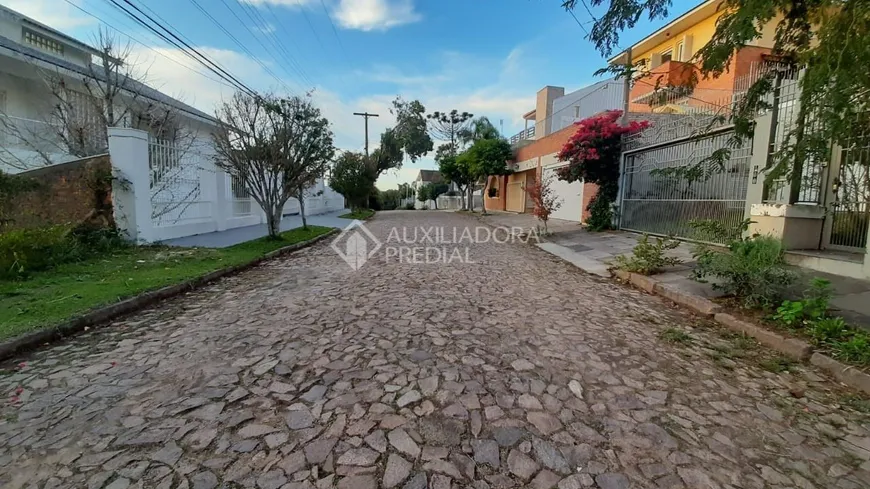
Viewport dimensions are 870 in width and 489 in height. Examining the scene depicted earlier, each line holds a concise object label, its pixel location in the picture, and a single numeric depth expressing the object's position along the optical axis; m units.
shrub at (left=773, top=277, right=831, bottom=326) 3.89
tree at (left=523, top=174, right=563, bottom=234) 12.31
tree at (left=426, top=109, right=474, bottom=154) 43.34
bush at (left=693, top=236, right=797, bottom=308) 4.51
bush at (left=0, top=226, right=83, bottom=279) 5.55
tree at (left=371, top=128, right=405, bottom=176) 38.76
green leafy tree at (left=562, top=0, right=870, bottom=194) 2.69
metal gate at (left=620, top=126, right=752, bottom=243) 8.08
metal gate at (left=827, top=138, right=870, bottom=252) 5.89
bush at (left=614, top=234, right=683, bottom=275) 6.66
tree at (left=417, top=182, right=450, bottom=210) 47.28
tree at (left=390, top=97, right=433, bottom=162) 42.59
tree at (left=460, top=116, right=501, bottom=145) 28.83
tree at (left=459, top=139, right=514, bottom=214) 22.83
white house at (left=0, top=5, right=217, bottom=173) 10.41
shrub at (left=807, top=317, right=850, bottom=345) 3.61
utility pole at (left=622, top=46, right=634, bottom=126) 4.14
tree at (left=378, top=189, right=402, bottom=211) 50.26
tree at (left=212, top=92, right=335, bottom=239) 9.97
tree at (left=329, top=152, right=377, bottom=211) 22.33
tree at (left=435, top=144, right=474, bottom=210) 25.69
